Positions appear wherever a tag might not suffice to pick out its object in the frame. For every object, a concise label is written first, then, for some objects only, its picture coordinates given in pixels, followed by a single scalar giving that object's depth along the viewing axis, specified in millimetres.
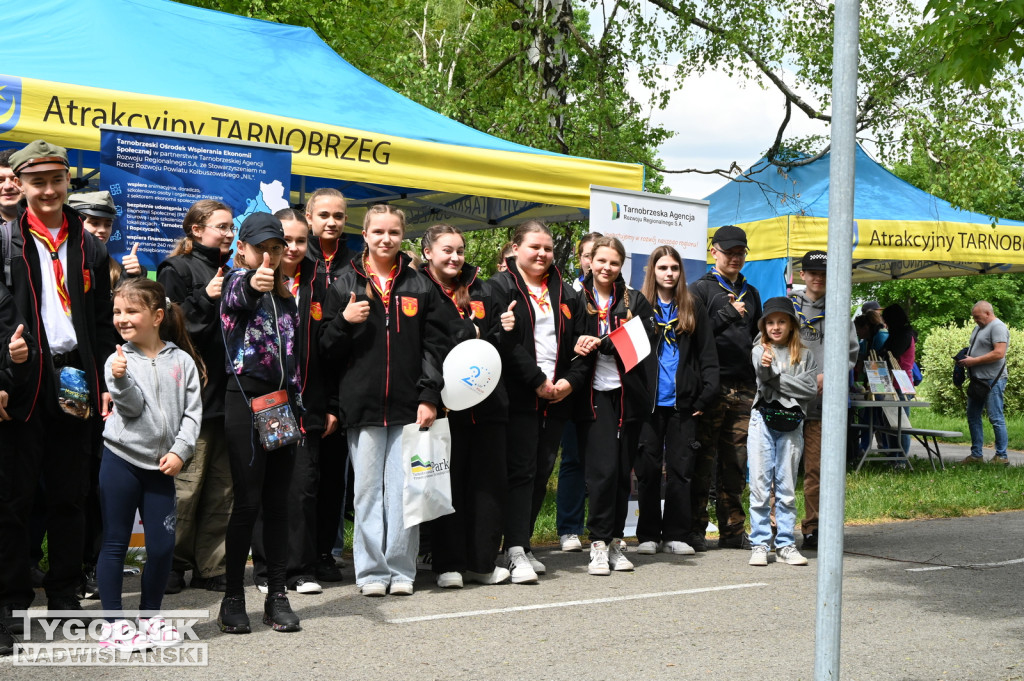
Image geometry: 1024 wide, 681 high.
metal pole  3135
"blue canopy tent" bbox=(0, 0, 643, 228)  6762
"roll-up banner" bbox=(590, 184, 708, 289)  7992
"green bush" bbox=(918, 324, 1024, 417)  24386
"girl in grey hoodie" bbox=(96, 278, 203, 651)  4707
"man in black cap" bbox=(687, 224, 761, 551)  7781
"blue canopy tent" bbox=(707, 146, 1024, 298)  11844
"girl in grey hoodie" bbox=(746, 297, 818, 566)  7344
